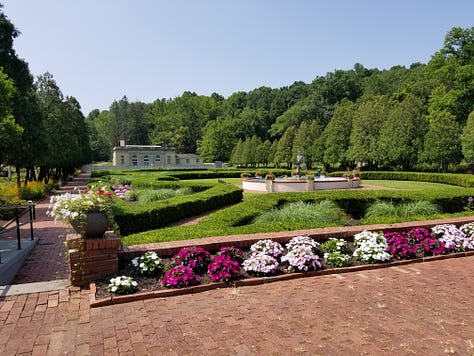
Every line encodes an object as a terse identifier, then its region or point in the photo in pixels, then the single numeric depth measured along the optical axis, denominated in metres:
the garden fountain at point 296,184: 20.44
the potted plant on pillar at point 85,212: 4.50
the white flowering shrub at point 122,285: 4.18
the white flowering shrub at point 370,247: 5.54
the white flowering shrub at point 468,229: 6.93
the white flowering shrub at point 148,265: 4.63
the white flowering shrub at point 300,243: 5.51
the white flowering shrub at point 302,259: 5.05
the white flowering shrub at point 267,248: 5.30
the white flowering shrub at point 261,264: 4.84
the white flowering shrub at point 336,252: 5.38
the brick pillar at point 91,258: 4.47
